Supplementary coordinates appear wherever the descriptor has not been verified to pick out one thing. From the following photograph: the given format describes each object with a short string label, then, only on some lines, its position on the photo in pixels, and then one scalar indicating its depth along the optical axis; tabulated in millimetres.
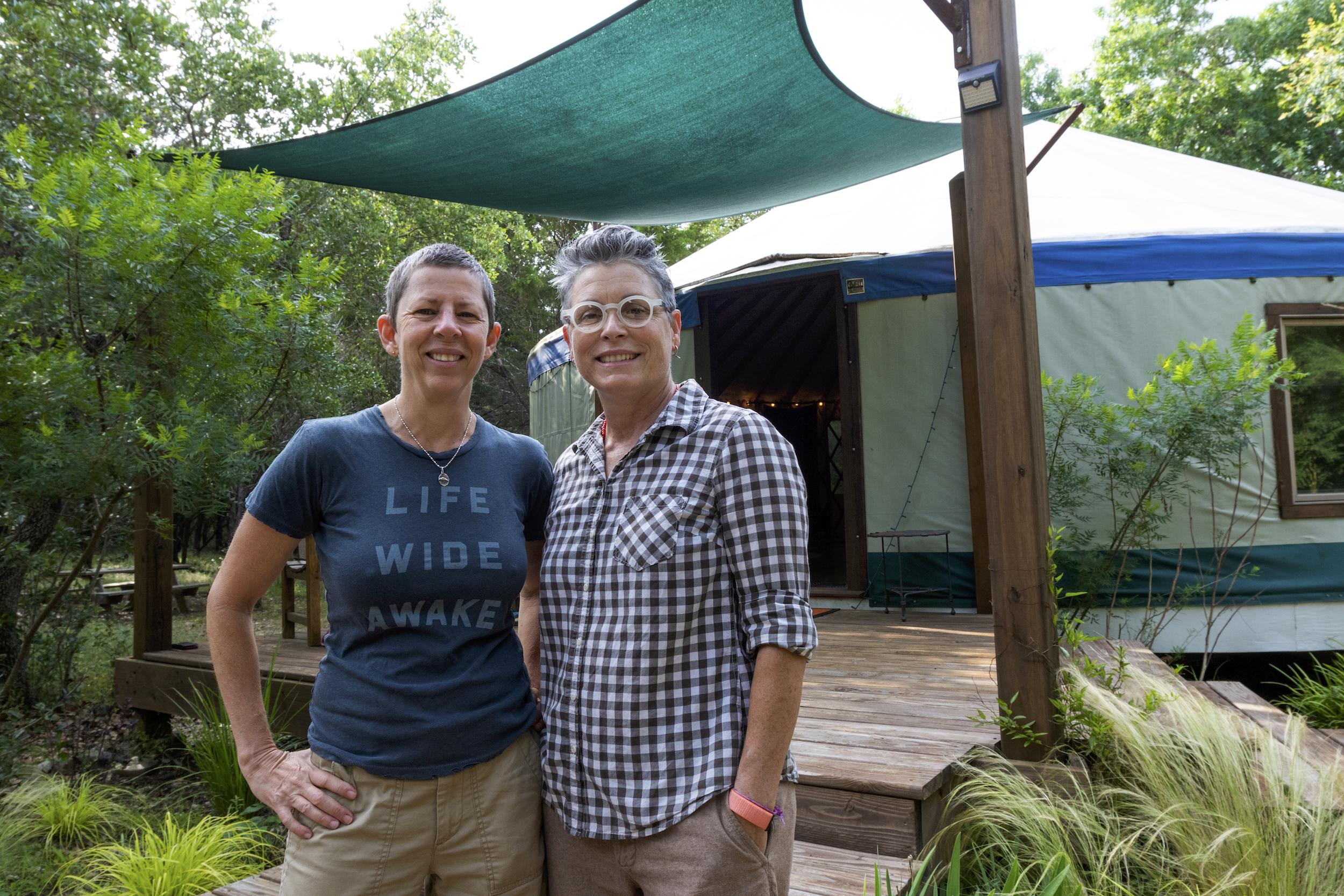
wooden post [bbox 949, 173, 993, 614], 4352
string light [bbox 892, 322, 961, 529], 4672
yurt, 4320
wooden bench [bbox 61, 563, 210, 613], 6202
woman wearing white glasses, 1035
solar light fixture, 2268
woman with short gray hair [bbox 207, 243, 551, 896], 1097
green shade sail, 2879
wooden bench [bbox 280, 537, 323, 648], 4070
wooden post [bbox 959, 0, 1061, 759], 2234
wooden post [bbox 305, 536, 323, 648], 4027
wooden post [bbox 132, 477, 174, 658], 3916
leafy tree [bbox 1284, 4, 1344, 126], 9398
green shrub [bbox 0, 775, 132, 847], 2748
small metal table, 4523
